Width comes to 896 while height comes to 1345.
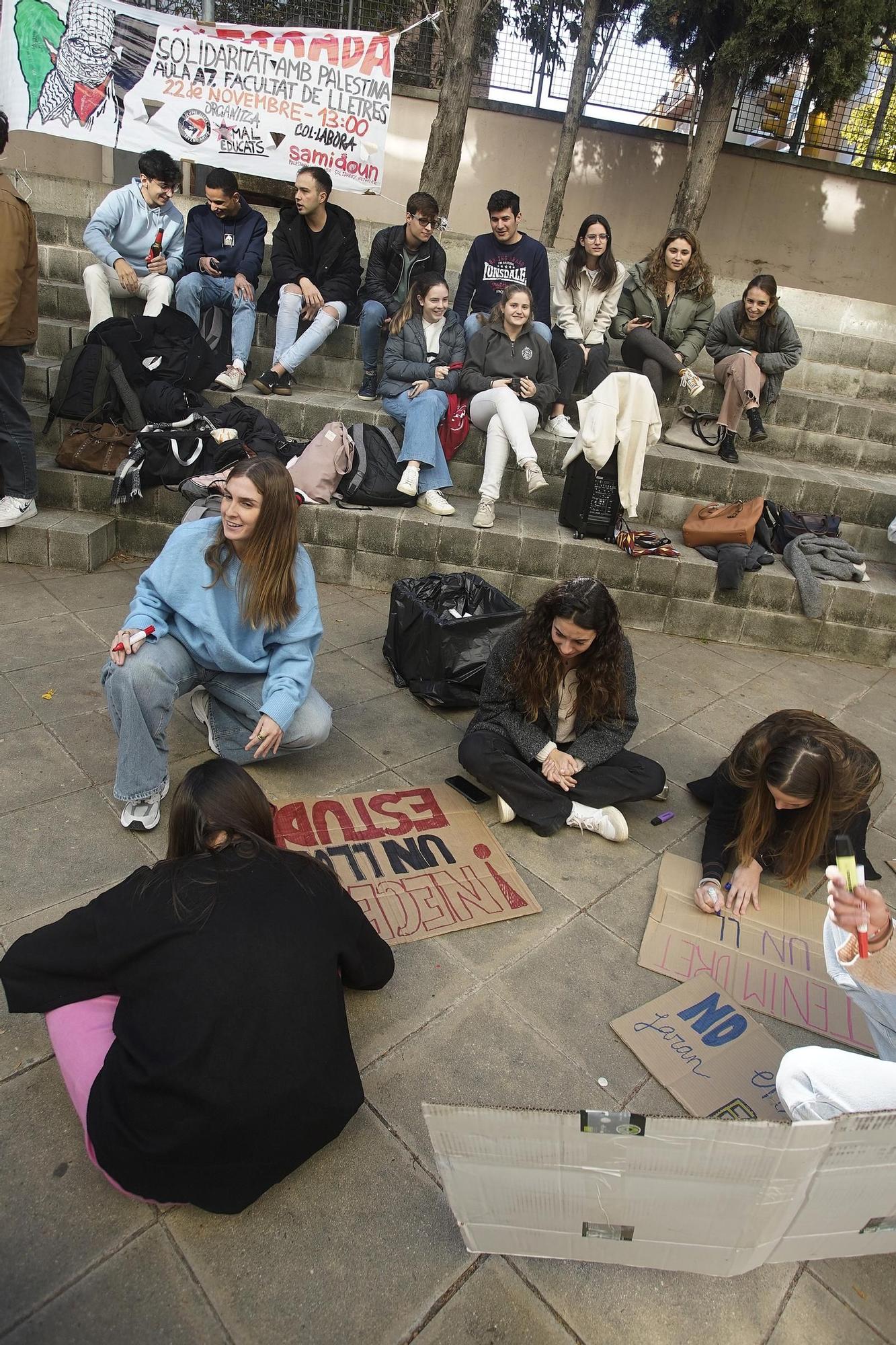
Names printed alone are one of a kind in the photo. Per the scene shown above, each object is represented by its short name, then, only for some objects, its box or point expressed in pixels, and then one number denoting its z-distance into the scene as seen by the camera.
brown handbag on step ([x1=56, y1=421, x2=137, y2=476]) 5.09
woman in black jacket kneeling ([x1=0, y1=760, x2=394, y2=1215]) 1.63
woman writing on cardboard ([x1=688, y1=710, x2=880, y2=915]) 2.67
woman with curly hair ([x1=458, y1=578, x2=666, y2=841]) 3.23
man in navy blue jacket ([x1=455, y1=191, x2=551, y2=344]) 6.43
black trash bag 3.98
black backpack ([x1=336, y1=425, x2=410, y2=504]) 5.28
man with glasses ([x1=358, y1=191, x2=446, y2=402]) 6.28
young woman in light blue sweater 2.87
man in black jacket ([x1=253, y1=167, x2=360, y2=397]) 6.12
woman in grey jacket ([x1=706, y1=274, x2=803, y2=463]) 6.31
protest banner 6.62
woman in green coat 6.40
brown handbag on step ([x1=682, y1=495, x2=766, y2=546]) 5.35
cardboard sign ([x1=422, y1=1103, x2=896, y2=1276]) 1.43
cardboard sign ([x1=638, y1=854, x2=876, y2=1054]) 2.57
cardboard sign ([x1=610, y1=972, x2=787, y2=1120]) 2.20
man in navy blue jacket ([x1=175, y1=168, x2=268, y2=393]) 6.09
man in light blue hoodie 5.76
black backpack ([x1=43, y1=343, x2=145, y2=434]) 5.07
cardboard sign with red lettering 2.75
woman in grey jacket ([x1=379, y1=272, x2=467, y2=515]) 5.38
